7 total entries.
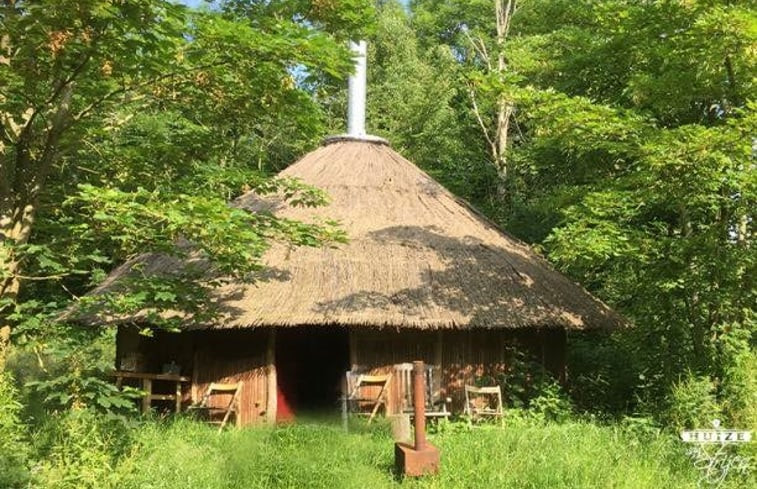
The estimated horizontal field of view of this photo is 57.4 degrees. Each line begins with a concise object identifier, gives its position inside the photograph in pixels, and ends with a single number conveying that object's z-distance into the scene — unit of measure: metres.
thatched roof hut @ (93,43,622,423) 10.01
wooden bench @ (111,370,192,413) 10.25
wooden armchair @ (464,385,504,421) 10.00
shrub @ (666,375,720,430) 7.95
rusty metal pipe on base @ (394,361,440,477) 6.15
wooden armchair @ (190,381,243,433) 10.29
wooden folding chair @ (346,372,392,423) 10.18
